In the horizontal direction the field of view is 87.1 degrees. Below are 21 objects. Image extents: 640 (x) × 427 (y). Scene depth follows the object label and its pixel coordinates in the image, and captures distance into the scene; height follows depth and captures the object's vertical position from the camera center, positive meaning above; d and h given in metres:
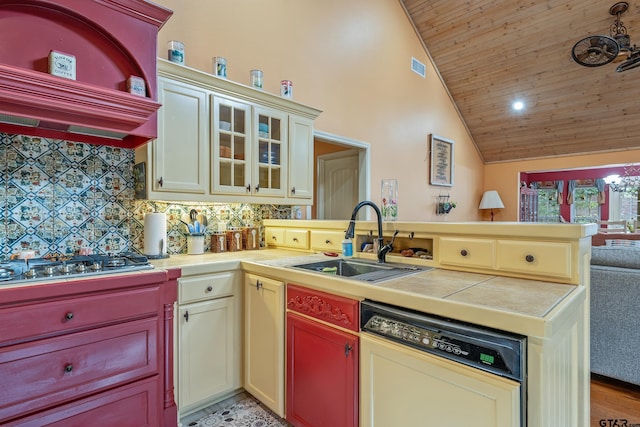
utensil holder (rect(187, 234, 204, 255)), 2.54 -0.24
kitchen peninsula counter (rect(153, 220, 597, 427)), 1.04 -0.32
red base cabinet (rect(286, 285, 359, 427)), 1.53 -0.74
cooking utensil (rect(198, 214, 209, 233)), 2.67 -0.06
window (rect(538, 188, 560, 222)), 9.52 +0.26
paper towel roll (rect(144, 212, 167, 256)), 2.26 -0.14
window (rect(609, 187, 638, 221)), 8.63 +0.15
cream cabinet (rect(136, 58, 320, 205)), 2.15 +0.50
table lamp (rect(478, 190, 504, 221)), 6.37 +0.21
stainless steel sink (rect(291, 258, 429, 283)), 1.72 -0.33
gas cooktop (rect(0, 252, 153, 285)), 1.47 -0.27
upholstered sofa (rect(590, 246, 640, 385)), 2.29 -0.71
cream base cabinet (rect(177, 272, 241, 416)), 1.95 -0.78
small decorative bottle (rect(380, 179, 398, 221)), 2.41 +0.07
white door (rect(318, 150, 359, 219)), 4.35 +0.38
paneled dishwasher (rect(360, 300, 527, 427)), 1.05 -0.56
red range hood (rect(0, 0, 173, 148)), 1.52 +0.73
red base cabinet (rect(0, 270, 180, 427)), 1.37 -0.64
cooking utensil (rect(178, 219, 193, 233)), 2.55 -0.11
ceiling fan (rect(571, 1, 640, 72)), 3.22 +1.59
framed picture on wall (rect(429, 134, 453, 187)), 5.39 +0.86
